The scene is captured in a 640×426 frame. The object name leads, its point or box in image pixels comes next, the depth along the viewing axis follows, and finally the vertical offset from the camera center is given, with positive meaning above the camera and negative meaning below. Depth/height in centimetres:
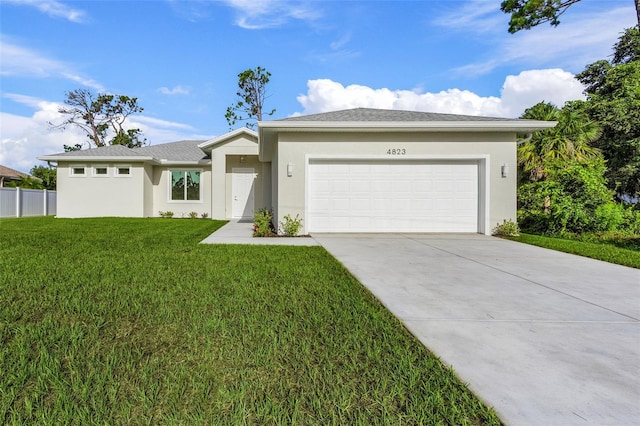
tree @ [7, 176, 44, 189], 2259 +167
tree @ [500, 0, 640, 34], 1479 +854
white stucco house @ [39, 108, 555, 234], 978 +115
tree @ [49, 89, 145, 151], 3002 +817
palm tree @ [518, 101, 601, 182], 1402 +273
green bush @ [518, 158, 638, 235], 1009 +21
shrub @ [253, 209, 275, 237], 971 -45
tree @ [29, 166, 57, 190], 2428 +224
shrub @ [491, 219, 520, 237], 986 -51
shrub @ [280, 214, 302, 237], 979 -42
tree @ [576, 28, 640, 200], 1641 +437
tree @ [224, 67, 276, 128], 2906 +901
